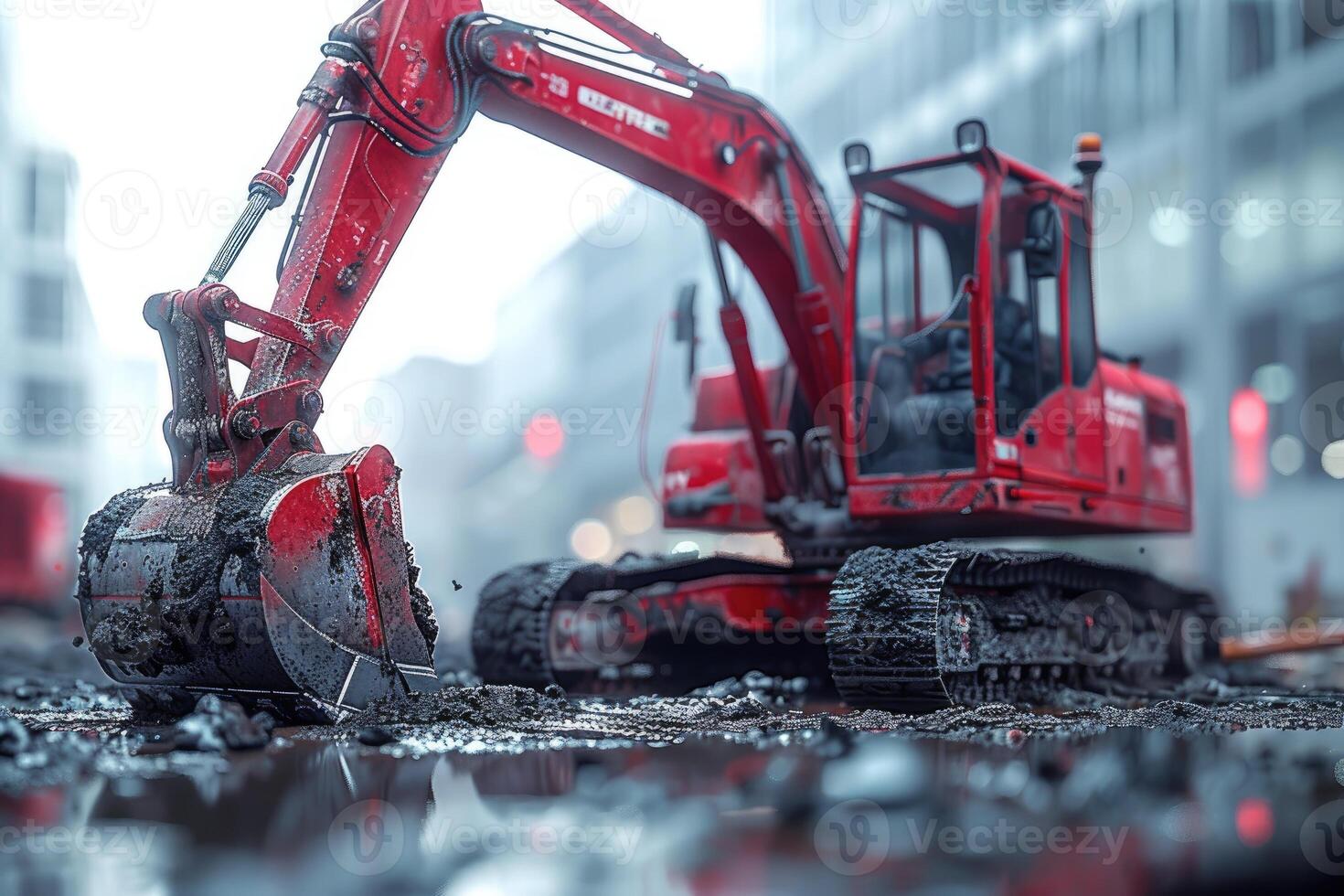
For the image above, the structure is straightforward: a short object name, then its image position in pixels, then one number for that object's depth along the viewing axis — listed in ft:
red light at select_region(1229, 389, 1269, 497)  87.30
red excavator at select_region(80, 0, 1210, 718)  21.93
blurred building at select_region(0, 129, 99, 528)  159.74
